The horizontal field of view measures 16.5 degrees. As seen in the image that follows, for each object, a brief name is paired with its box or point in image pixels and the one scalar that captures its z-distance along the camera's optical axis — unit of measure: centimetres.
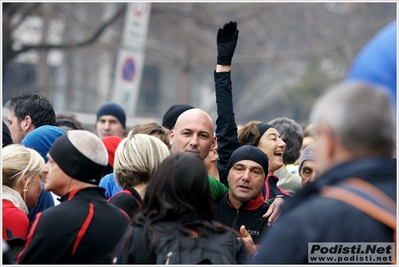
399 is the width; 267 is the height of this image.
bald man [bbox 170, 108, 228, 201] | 965
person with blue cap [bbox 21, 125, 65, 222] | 1024
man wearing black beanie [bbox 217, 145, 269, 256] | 905
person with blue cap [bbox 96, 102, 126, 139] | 1587
